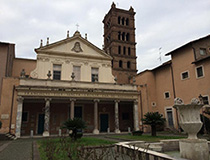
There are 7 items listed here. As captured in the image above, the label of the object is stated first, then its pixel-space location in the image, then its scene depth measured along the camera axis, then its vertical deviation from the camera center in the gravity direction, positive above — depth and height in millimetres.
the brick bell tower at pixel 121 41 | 35244 +15555
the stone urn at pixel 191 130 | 6105 -562
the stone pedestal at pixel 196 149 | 6051 -1196
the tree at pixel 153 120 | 16031 -467
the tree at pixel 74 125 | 12875 -676
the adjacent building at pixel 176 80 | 19031 +4162
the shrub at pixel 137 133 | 17125 -1704
